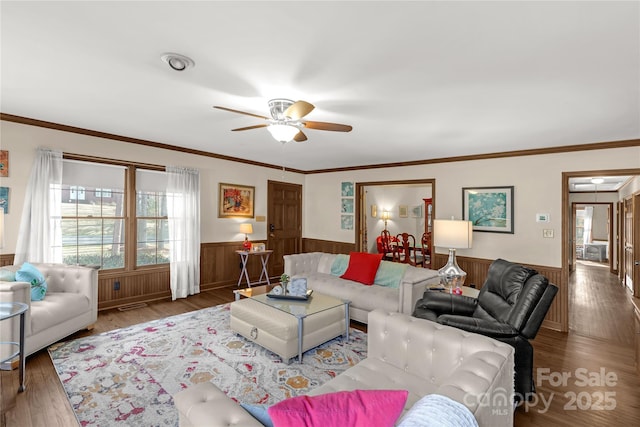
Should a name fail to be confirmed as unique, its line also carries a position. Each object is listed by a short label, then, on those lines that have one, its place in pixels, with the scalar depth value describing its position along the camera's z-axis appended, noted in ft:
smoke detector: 6.44
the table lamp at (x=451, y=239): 11.82
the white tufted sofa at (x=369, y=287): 11.57
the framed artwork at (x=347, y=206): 20.84
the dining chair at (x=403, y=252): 24.23
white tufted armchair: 8.61
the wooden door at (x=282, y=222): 21.16
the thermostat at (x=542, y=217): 13.75
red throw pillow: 13.79
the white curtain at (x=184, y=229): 15.71
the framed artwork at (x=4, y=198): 11.13
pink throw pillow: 3.07
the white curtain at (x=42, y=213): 11.51
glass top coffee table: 9.50
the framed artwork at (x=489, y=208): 14.76
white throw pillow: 3.13
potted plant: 11.82
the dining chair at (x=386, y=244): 25.54
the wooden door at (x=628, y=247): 18.64
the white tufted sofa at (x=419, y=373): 3.79
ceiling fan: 8.44
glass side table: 7.44
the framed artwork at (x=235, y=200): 18.19
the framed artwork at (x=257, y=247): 18.75
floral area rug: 7.30
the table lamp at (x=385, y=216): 28.43
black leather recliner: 7.05
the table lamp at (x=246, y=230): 18.31
